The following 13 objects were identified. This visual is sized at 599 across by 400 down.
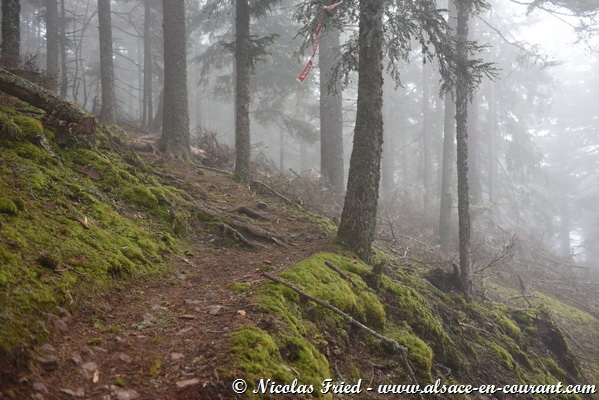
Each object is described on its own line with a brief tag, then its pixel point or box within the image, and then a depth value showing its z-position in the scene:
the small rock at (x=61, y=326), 2.86
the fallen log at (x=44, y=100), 5.62
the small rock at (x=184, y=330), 3.33
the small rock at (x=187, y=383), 2.64
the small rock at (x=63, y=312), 3.00
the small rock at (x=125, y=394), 2.47
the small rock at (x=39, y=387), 2.26
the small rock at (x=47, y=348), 2.57
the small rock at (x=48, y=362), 2.46
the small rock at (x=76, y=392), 2.36
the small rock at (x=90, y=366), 2.64
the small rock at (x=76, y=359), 2.65
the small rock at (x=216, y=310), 3.73
